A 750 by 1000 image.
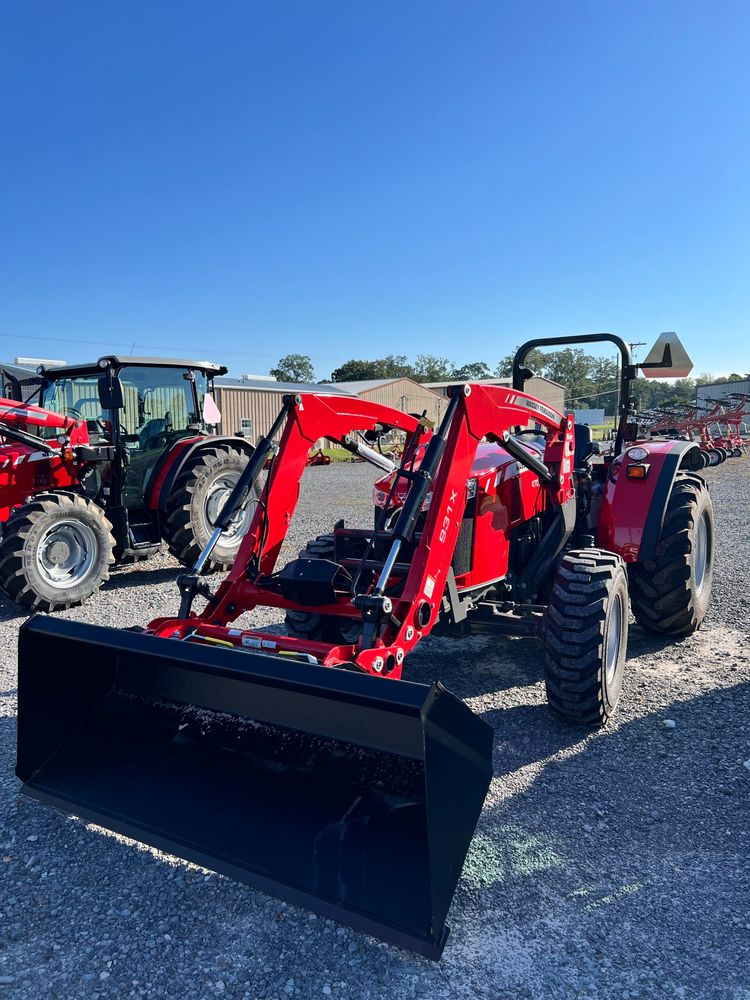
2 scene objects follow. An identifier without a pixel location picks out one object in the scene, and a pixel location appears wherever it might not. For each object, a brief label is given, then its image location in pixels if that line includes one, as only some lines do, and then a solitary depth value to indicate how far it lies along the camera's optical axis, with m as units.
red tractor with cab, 6.15
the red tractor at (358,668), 2.32
